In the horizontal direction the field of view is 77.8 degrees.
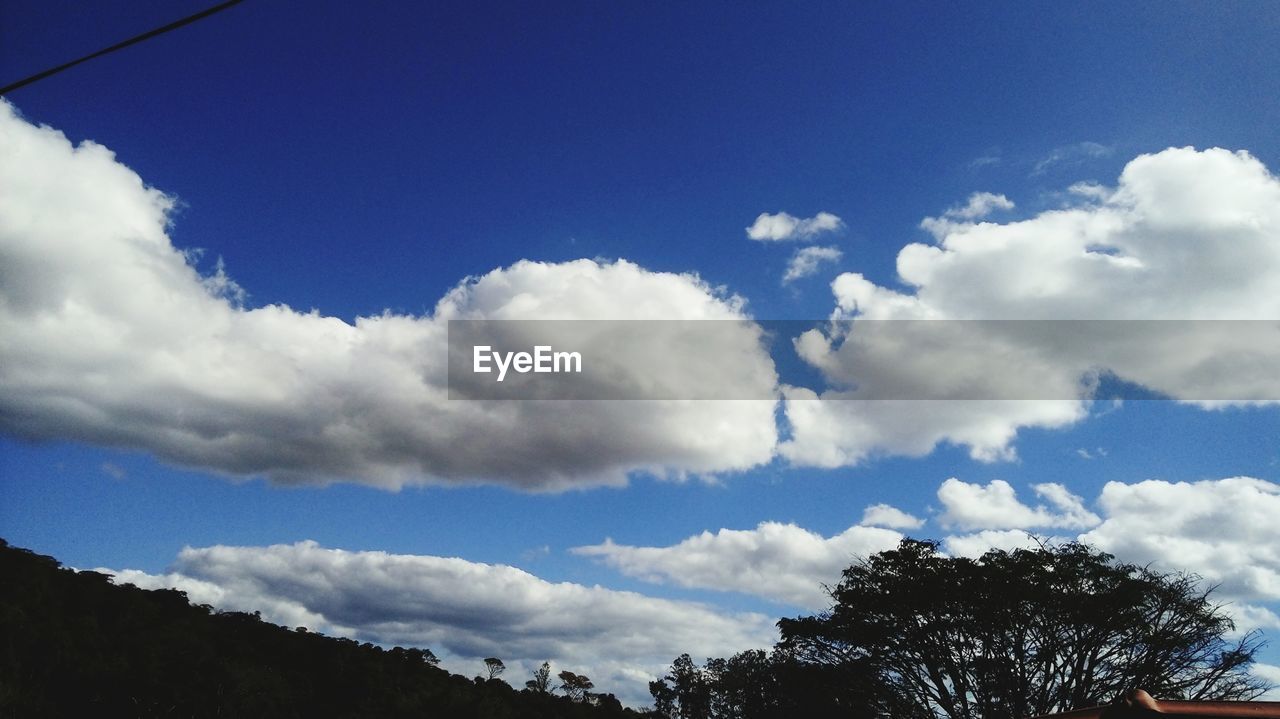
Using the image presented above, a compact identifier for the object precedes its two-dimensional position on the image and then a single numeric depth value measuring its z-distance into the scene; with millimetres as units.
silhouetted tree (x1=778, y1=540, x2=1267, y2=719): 26781
